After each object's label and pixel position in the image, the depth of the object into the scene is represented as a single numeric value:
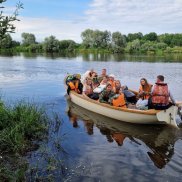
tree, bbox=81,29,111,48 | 52.72
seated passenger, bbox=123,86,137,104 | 7.76
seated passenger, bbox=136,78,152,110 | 7.00
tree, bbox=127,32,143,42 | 68.38
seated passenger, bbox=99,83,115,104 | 7.27
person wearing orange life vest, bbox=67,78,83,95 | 9.02
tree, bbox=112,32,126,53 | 48.68
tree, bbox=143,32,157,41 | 68.15
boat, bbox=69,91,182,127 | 6.26
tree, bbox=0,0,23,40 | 2.96
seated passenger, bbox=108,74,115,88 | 8.59
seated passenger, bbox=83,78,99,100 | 8.46
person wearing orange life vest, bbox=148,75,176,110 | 6.24
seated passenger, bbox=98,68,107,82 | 9.74
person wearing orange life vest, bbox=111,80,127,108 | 6.94
